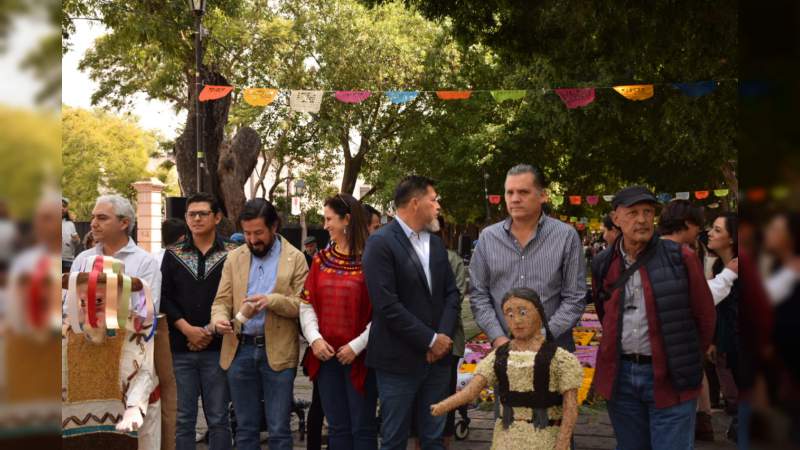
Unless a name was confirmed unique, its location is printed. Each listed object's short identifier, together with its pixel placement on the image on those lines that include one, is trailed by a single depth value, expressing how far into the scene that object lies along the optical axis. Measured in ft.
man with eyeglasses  18.58
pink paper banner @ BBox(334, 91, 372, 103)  51.16
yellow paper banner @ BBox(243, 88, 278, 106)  50.08
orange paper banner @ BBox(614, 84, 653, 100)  48.88
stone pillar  67.51
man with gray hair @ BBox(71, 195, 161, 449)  15.40
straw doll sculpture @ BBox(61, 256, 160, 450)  11.14
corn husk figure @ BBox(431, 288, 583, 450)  14.08
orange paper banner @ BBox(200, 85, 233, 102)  46.53
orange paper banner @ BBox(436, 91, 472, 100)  50.66
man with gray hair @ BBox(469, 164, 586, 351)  15.93
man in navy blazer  16.20
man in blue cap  14.23
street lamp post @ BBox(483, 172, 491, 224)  116.88
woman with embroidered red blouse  17.61
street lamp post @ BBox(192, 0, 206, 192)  43.27
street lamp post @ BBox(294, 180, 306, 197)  124.03
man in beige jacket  18.10
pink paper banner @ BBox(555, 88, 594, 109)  51.04
